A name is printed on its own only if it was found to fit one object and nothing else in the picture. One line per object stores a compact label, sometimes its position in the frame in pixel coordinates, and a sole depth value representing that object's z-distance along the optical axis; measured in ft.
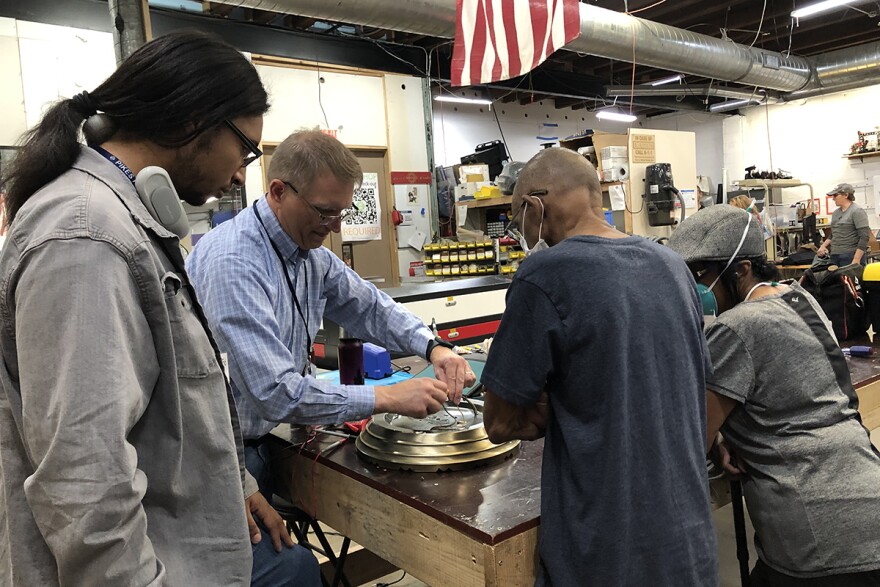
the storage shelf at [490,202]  18.93
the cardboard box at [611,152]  16.63
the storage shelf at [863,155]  33.60
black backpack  9.23
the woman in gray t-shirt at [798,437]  5.07
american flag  12.77
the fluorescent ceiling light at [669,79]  30.55
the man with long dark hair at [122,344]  2.61
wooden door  22.01
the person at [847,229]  26.27
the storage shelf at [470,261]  17.92
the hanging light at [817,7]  20.61
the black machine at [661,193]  16.88
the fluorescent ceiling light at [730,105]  35.12
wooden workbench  4.00
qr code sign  21.91
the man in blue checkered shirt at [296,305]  5.01
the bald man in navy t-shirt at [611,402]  3.92
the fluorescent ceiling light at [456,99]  28.37
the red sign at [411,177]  22.22
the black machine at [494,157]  23.40
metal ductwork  14.83
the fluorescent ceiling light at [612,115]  34.25
